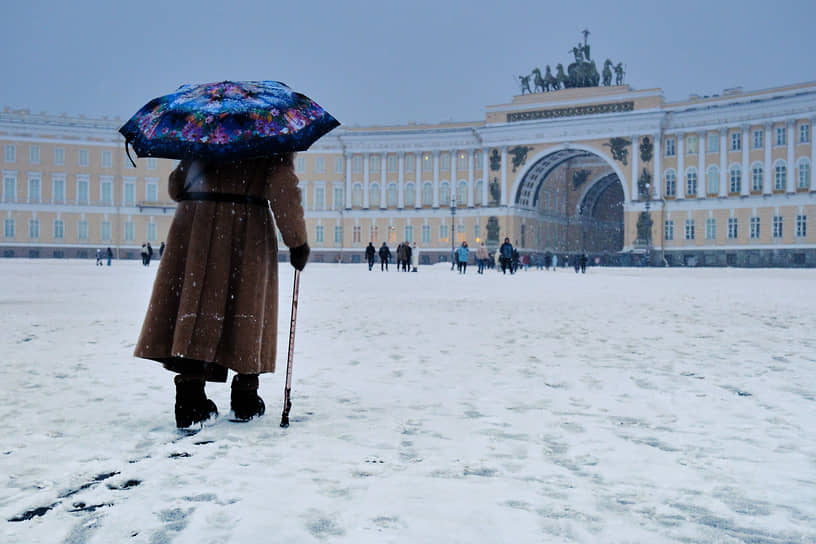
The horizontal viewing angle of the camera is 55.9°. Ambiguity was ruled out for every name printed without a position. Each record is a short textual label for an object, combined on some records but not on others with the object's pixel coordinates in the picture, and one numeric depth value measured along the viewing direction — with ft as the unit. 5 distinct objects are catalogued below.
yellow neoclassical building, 157.07
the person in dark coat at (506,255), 98.73
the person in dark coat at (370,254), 114.08
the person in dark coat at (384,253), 113.09
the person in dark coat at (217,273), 12.33
